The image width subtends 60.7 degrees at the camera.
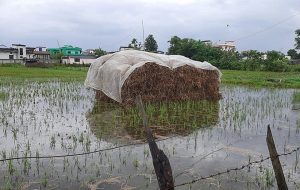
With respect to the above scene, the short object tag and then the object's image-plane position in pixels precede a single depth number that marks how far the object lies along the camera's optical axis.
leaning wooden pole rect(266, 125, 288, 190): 2.50
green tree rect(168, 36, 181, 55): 31.97
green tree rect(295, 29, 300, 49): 35.78
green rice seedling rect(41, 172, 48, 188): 3.14
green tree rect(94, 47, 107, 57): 40.72
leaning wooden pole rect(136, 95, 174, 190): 2.37
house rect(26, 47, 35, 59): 42.48
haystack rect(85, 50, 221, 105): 7.93
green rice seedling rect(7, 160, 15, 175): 3.43
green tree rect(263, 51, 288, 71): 23.18
